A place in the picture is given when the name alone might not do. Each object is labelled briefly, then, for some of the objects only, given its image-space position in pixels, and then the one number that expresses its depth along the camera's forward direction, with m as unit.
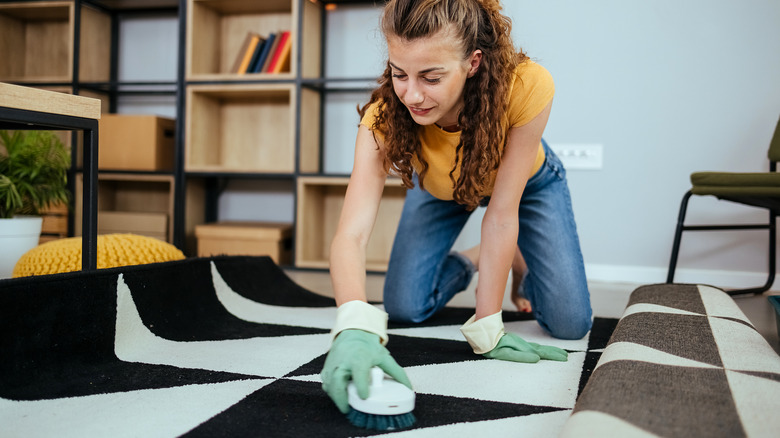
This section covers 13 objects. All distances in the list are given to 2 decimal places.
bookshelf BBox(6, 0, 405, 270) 2.64
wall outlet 2.51
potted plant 1.72
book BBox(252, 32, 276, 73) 2.72
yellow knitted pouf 1.36
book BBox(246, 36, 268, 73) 2.73
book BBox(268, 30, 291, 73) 2.71
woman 0.89
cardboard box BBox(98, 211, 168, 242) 2.70
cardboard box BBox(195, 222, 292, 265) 2.62
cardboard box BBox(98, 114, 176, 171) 2.71
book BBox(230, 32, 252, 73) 2.75
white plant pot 1.71
